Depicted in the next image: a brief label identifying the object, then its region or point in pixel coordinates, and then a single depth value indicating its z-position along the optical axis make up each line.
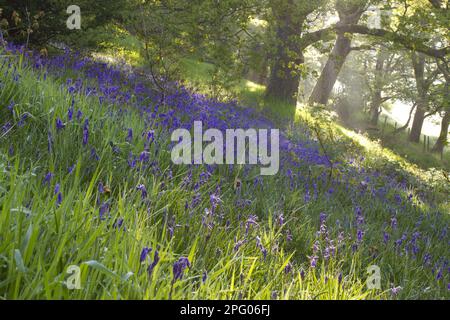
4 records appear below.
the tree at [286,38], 9.37
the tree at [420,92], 20.33
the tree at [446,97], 7.05
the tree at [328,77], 19.25
